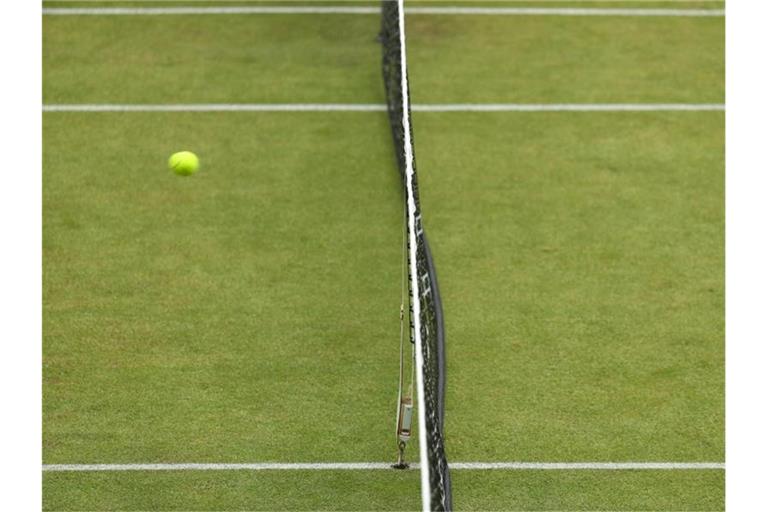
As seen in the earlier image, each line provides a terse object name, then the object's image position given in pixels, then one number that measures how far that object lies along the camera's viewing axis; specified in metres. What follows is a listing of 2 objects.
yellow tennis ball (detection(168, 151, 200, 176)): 23.52
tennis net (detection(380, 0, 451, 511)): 14.73
